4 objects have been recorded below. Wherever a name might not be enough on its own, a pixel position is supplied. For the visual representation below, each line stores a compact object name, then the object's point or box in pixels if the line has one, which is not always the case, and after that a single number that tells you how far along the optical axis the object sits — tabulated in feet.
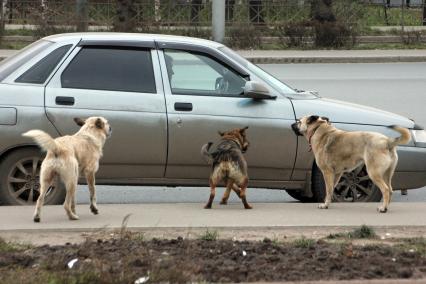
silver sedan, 54.49
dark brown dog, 52.19
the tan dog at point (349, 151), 52.31
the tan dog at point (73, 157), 47.50
